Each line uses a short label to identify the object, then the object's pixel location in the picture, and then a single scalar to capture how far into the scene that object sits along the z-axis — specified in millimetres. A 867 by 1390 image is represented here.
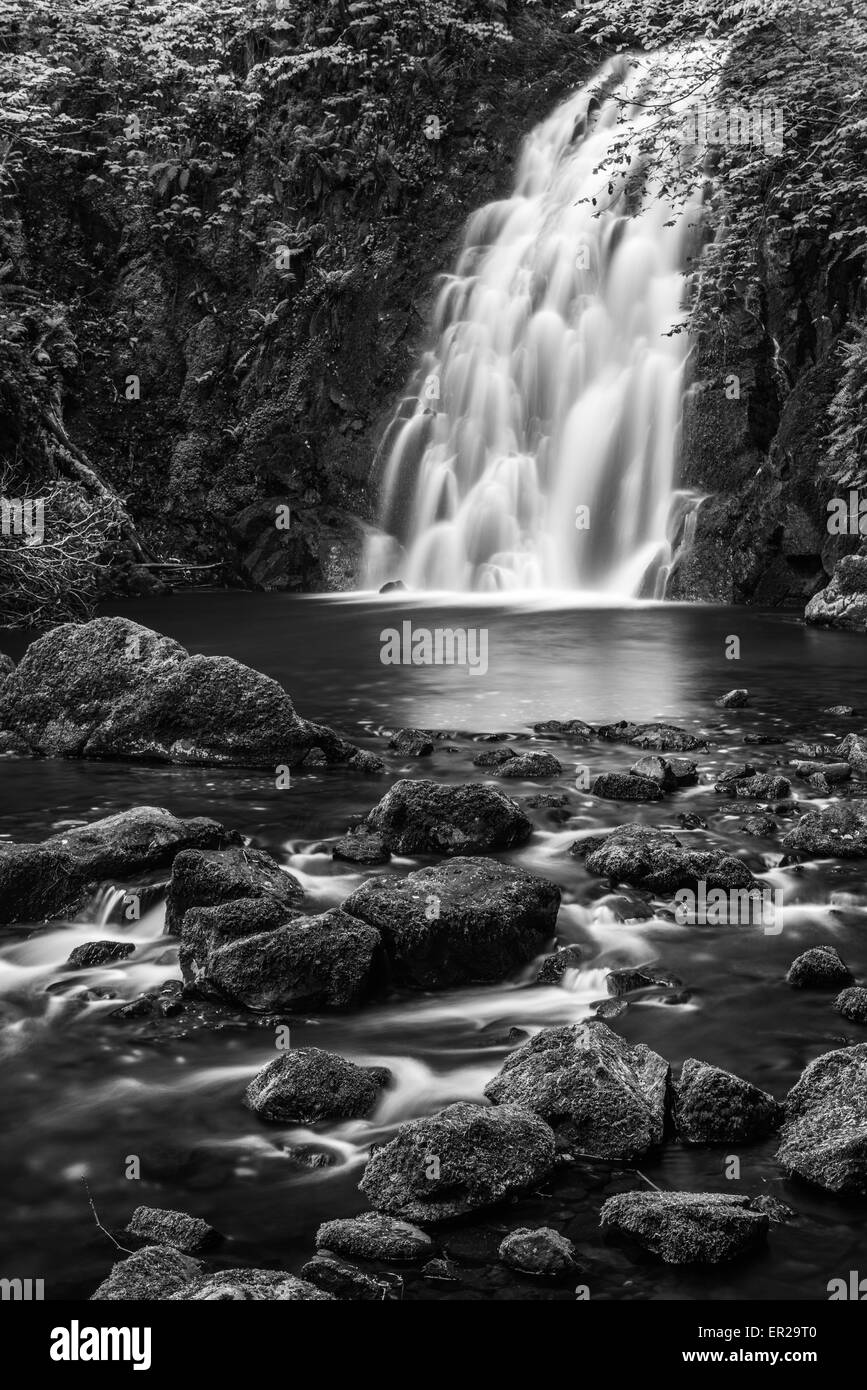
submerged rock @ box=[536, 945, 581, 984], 5652
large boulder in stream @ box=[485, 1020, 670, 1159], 4105
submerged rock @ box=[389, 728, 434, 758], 10195
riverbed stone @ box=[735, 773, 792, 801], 8469
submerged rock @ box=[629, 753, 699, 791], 8797
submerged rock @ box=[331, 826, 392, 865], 7228
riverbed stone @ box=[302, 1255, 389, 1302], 3385
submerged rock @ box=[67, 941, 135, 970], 5832
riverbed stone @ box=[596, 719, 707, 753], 10102
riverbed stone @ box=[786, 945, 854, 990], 5480
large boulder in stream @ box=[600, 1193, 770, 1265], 3533
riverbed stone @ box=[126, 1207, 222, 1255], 3658
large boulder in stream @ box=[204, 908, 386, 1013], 5312
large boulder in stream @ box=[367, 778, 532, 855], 7406
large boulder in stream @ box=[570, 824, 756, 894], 6570
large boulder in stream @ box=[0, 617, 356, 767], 9867
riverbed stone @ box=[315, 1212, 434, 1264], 3578
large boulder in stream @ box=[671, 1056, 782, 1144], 4164
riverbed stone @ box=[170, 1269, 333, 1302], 3152
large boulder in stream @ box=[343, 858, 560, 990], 5613
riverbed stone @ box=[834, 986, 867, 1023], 5066
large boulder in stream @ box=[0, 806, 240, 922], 6508
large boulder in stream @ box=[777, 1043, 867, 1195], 3838
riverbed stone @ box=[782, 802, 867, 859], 7152
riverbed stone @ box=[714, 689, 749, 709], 11898
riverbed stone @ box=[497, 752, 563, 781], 9328
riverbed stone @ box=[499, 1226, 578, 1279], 3496
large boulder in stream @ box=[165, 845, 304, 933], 6152
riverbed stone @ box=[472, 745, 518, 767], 9656
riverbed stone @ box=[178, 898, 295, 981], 5637
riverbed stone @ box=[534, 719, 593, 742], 10789
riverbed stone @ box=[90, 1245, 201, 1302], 3309
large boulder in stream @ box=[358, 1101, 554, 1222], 3789
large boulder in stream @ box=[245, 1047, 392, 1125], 4426
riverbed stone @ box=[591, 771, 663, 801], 8562
